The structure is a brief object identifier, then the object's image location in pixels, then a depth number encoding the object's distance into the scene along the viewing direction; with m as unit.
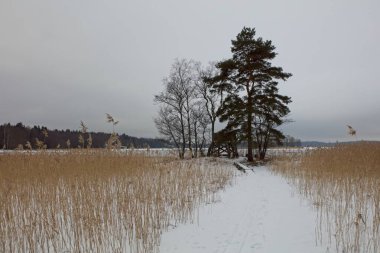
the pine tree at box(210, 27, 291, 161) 21.36
